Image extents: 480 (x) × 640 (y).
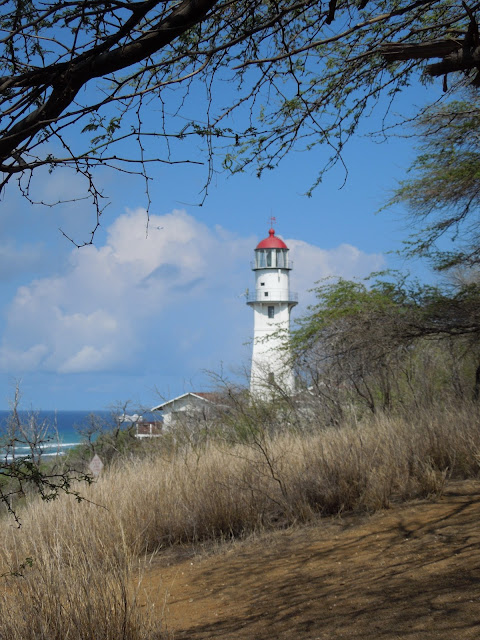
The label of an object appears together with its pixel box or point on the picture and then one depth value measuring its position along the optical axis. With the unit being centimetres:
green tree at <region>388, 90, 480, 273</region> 1080
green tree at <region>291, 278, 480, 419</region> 1195
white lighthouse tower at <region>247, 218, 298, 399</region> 4153
